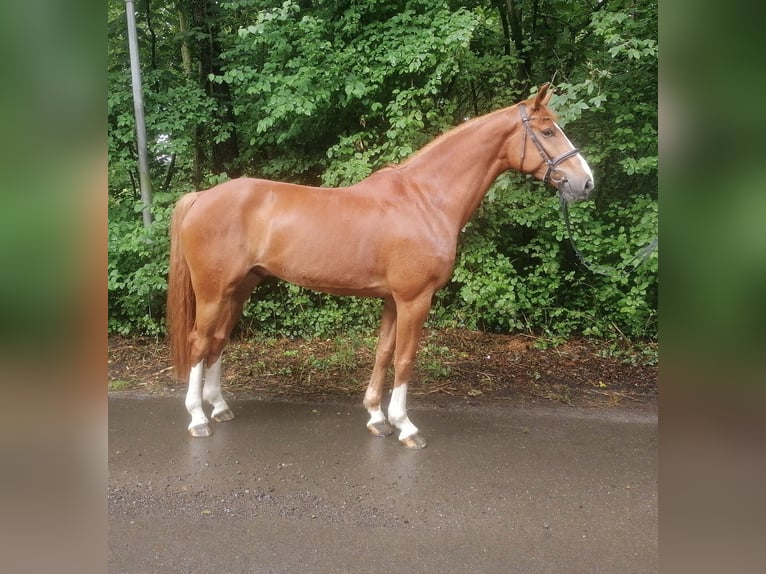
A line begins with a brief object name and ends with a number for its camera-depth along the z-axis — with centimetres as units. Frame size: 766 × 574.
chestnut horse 326
